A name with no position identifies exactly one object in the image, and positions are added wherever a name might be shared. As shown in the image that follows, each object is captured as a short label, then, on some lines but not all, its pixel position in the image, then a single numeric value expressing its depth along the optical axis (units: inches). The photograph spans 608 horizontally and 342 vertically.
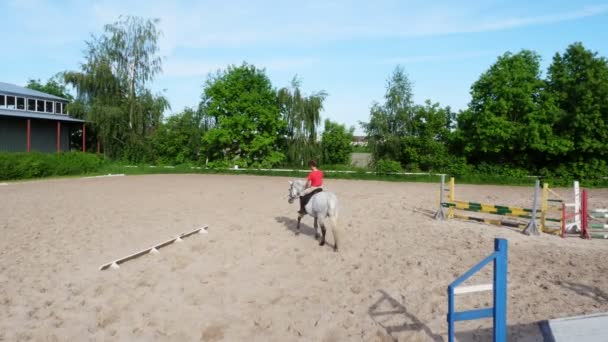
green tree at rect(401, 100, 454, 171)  1218.0
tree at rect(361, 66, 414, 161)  1306.6
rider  386.6
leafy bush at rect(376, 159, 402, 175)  1172.5
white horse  336.6
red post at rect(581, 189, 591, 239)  379.0
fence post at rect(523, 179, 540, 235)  391.2
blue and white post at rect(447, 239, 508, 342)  140.8
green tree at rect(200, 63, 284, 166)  1363.2
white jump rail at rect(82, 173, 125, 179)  1157.2
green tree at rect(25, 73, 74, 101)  2110.0
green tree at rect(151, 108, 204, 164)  1481.3
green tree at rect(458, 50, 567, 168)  1054.4
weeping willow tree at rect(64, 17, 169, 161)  1428.4
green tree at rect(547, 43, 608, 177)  984.9
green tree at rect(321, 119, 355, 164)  1444.4
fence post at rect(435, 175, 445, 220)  477.1
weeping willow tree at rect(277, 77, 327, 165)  1395.2
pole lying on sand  275.9
